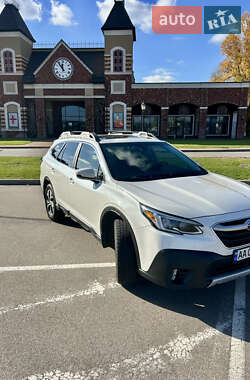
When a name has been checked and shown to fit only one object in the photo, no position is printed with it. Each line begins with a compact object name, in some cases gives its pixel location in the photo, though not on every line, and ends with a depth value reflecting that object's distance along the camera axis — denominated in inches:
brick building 1219.2
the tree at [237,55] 1529.0
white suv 107.9
